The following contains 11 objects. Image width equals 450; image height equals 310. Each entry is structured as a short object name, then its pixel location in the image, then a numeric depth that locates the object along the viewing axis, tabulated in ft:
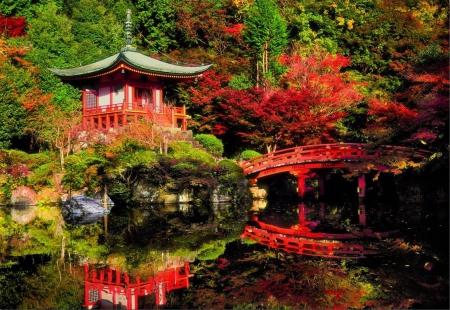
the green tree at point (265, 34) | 89.76
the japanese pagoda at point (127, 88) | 81.56
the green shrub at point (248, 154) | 80.84
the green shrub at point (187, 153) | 69.31
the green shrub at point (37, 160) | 71.46
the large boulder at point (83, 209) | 58.70
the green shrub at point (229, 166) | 70.35
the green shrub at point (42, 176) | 68.69
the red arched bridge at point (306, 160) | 71.61
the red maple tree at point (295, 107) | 78.02
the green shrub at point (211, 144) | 80.28
